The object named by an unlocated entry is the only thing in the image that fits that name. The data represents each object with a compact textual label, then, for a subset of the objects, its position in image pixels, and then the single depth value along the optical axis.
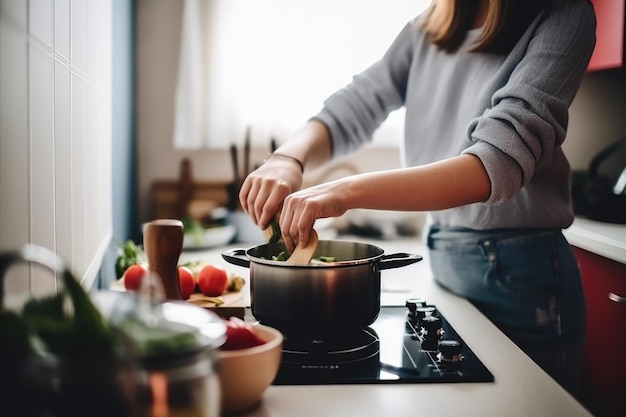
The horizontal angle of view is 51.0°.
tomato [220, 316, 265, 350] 0.75
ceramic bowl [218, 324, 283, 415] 0.68
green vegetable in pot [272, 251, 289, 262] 1.07
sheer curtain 2.55
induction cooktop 0.84
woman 1.03
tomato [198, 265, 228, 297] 1.21
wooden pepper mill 0.97
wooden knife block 2.53
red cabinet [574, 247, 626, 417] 1.69
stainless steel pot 0.87
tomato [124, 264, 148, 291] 1.18
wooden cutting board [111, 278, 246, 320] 1.11
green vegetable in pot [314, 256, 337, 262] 1.06
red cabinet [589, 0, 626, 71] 1.93
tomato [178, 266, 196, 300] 1.19
